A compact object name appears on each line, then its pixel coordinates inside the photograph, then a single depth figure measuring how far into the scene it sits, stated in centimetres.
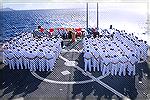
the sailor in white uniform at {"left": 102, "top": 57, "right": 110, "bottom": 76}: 1816
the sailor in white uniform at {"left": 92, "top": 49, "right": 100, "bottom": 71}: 1906
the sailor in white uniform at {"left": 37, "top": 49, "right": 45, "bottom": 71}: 1903
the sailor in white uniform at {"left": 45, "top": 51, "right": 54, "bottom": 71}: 1898
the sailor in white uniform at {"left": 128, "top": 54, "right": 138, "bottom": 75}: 1809
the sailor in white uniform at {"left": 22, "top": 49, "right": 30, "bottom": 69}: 1922
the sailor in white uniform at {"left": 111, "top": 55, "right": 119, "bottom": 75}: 1795
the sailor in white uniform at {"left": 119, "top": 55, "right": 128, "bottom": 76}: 1797
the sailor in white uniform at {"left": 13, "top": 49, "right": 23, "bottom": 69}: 1945
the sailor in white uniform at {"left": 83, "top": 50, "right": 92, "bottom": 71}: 1900
